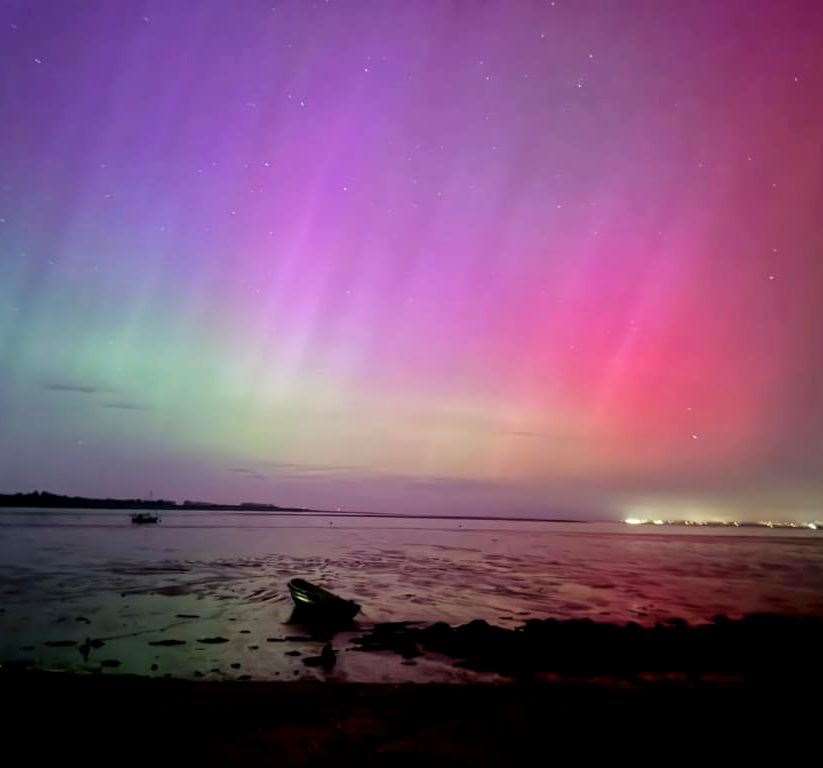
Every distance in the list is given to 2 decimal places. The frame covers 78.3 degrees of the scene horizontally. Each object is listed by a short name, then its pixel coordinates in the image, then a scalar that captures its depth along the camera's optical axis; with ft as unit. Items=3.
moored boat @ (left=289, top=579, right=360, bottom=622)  60.90
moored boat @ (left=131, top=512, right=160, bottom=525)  335.06
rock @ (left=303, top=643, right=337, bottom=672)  43.16
